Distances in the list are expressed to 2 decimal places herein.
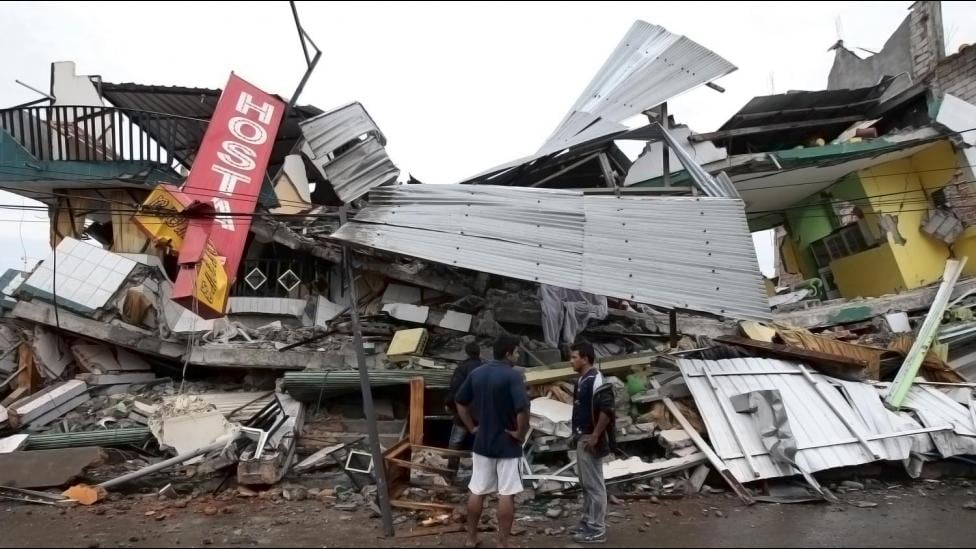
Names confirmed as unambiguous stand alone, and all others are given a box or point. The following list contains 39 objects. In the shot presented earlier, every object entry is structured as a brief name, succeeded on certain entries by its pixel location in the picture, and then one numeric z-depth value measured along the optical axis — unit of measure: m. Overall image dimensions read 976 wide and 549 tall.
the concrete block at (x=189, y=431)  7.32
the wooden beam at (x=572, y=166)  9.16
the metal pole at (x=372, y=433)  5.09
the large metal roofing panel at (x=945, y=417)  6.82
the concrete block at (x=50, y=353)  9.19
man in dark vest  4.57
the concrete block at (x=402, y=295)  10.01
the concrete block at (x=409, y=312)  9.19
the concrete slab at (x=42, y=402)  8.05
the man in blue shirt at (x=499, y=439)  4.41
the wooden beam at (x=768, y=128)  11.96
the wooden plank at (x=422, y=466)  5.88
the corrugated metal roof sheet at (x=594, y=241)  6.13
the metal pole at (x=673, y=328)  8.31
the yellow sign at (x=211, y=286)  7.06
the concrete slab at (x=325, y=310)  10.70
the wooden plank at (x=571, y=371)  7.40
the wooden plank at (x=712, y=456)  5.98
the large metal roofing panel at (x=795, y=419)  6.37
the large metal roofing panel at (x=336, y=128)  7.48
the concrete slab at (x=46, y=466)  6.65
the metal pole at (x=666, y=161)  8.05
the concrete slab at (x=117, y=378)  9.12
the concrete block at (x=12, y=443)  7.35
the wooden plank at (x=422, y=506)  5.62
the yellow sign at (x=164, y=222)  7.72
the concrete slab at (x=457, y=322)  9.15
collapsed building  6.38
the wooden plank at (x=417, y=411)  6.72
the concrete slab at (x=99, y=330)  9.09
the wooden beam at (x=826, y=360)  7.83
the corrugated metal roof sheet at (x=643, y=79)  9.06
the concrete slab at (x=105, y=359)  9.37
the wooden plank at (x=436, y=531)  5.05
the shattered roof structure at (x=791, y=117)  11.98
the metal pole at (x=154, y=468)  6.49
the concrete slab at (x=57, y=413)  8.14
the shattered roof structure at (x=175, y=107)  11.49
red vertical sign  7.64
